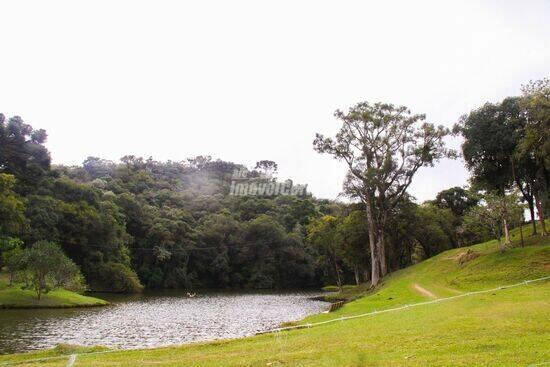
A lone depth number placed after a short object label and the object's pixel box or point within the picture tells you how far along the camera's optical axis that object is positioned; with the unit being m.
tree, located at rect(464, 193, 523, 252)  41.94
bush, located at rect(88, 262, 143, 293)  84.75
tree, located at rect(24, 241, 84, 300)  52.19
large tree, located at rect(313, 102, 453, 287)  54.88
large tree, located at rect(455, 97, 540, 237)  45.41
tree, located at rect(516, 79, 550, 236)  36.41
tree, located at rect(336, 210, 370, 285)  68.31
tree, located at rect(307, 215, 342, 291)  75.94
